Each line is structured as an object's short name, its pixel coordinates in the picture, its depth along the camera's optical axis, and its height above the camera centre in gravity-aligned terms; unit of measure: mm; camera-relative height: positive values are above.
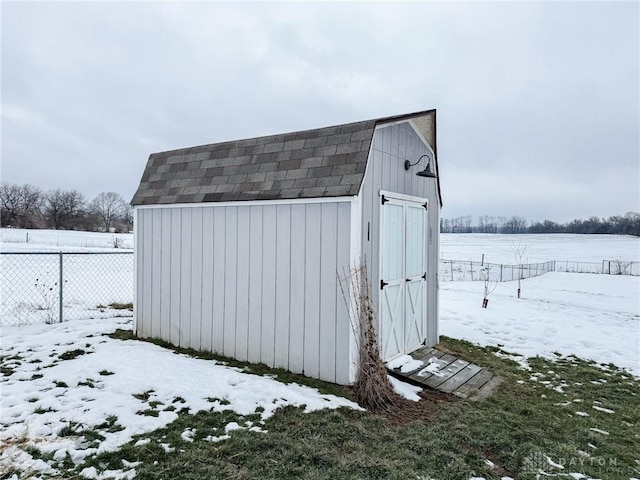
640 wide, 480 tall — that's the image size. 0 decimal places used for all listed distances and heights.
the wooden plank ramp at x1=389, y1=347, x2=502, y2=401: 3959 -1654
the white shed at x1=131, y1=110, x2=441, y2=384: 3945 -86
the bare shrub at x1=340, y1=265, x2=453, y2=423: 3387 -1326
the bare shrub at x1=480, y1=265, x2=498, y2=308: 14211 -1937
